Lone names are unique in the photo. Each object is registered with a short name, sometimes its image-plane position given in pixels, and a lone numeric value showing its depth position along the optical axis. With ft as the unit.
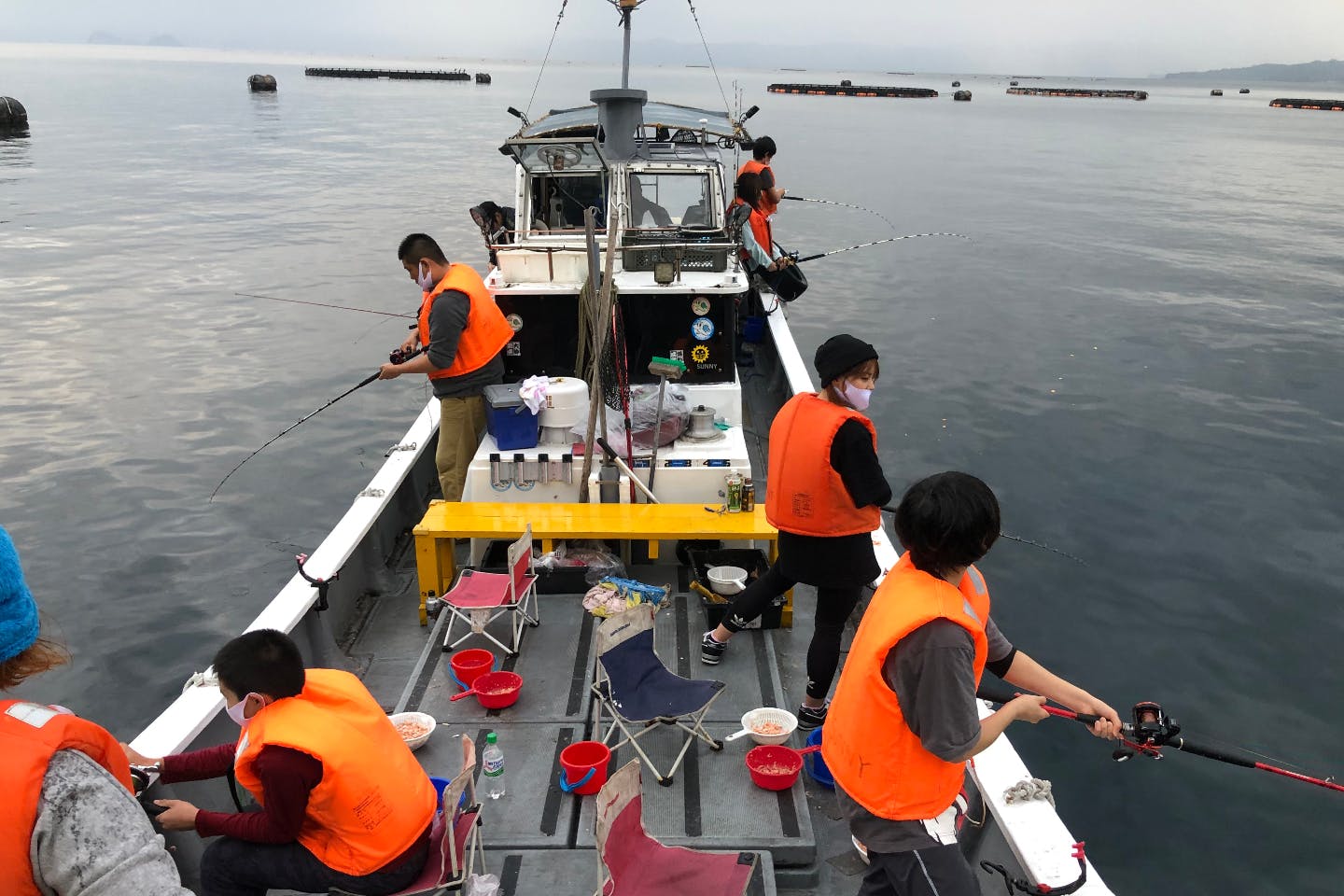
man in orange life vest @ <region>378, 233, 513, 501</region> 19.93
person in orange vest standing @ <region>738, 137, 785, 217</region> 33.40
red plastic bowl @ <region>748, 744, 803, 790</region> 13.30
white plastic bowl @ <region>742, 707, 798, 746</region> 14.28
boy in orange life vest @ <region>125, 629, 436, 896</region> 9.20
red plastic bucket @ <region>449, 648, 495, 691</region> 15.94
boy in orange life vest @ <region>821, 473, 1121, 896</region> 8.05
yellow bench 19.17
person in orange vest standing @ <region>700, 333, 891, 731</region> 12.74
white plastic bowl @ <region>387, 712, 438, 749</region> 14.32
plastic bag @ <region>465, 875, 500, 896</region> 11.12
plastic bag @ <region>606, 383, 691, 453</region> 21.88
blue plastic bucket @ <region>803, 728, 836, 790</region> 13.99
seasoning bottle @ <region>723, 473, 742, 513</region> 20.02
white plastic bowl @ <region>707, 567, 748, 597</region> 18.94
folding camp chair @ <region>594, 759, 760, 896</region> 9.68
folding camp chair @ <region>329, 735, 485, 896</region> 9.98
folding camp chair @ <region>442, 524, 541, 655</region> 16.81
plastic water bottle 13.52
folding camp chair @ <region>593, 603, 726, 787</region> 13.67
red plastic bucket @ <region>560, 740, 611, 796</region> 13.28
